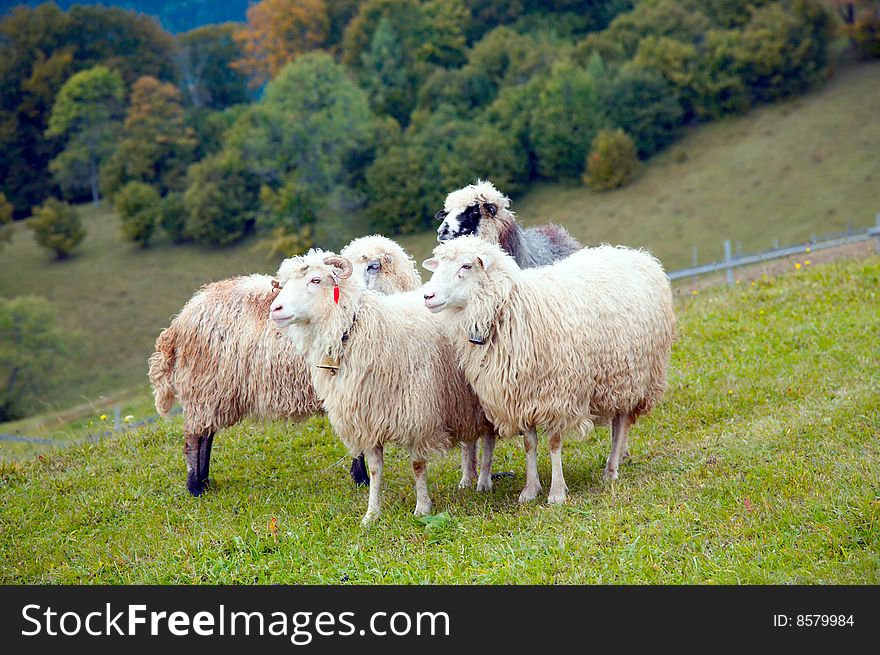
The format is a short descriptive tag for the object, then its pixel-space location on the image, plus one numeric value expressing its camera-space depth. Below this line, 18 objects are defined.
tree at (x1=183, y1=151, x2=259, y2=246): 53.38
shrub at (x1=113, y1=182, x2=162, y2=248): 53.94
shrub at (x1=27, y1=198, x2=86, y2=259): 52.03
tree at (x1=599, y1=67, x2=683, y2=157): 51.22
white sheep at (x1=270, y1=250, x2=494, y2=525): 7.77
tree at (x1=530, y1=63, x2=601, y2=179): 51.91
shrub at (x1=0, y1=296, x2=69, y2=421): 38.41
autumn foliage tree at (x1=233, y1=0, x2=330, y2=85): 73.12
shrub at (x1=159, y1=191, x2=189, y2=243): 54.47
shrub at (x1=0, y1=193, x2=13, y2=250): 54.28
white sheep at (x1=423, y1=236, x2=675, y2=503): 7.83
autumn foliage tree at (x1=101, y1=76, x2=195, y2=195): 60.12
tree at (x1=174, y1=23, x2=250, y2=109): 73.19
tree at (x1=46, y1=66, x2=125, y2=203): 62.44
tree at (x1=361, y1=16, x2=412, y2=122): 64.94
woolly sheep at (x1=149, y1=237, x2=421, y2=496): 9.09
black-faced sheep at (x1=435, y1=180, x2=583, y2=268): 10.48
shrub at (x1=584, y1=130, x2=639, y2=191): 49.03
